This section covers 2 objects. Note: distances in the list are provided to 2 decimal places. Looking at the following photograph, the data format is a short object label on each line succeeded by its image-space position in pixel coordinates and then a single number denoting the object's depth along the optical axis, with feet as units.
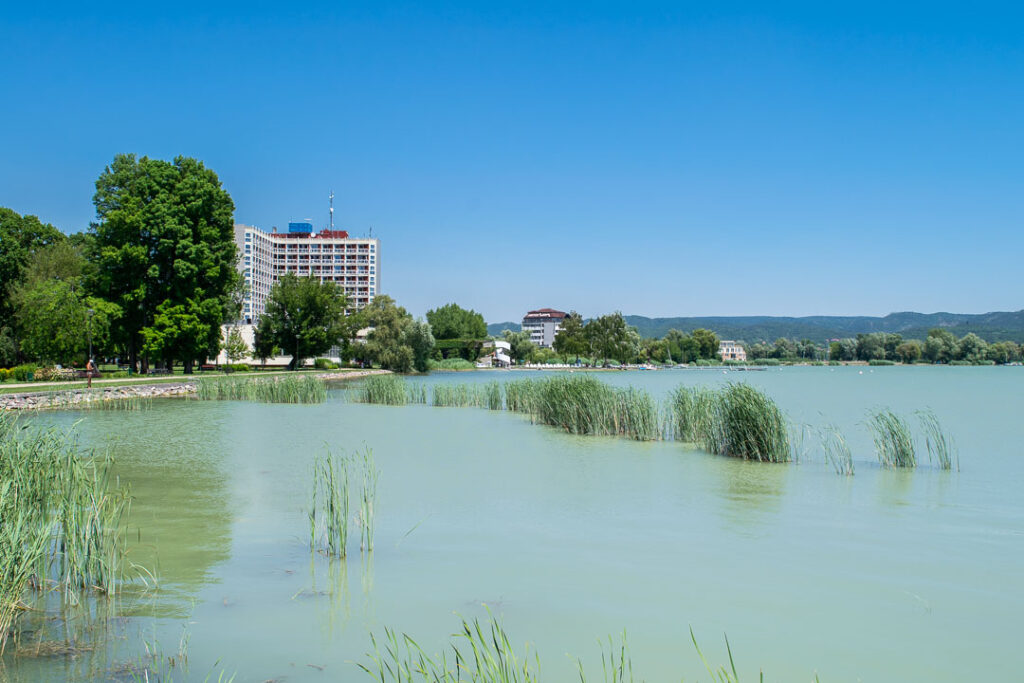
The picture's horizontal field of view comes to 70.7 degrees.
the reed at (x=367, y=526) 24.00
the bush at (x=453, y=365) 258.61
